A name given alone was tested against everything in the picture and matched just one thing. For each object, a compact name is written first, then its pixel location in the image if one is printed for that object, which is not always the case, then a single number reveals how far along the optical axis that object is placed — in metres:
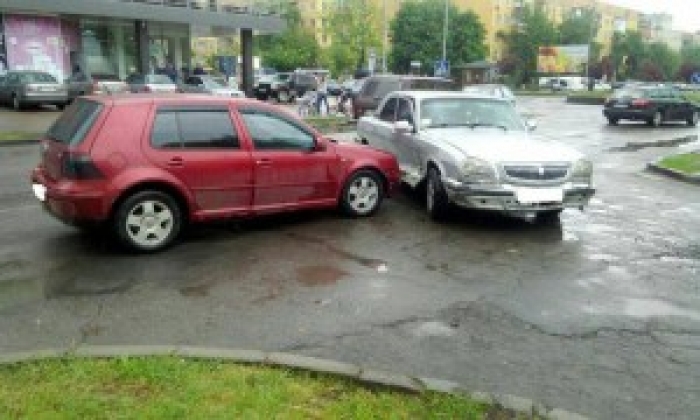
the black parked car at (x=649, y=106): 26.94
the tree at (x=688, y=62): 105.21
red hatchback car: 6.73
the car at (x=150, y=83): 26.73
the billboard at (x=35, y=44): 31.80
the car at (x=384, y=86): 20.32
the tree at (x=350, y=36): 70.81
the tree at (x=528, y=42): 86.94
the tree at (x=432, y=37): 87.62
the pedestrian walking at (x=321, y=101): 29.58
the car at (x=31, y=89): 26.33
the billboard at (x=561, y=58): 82.56
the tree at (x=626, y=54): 97.62
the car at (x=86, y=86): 27.17
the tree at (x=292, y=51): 85.94
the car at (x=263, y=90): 39.72
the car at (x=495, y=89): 31.15
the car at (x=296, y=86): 40.22
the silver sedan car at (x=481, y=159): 8.06
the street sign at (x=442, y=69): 48.70
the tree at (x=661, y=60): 97.85
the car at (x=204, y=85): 27.40
